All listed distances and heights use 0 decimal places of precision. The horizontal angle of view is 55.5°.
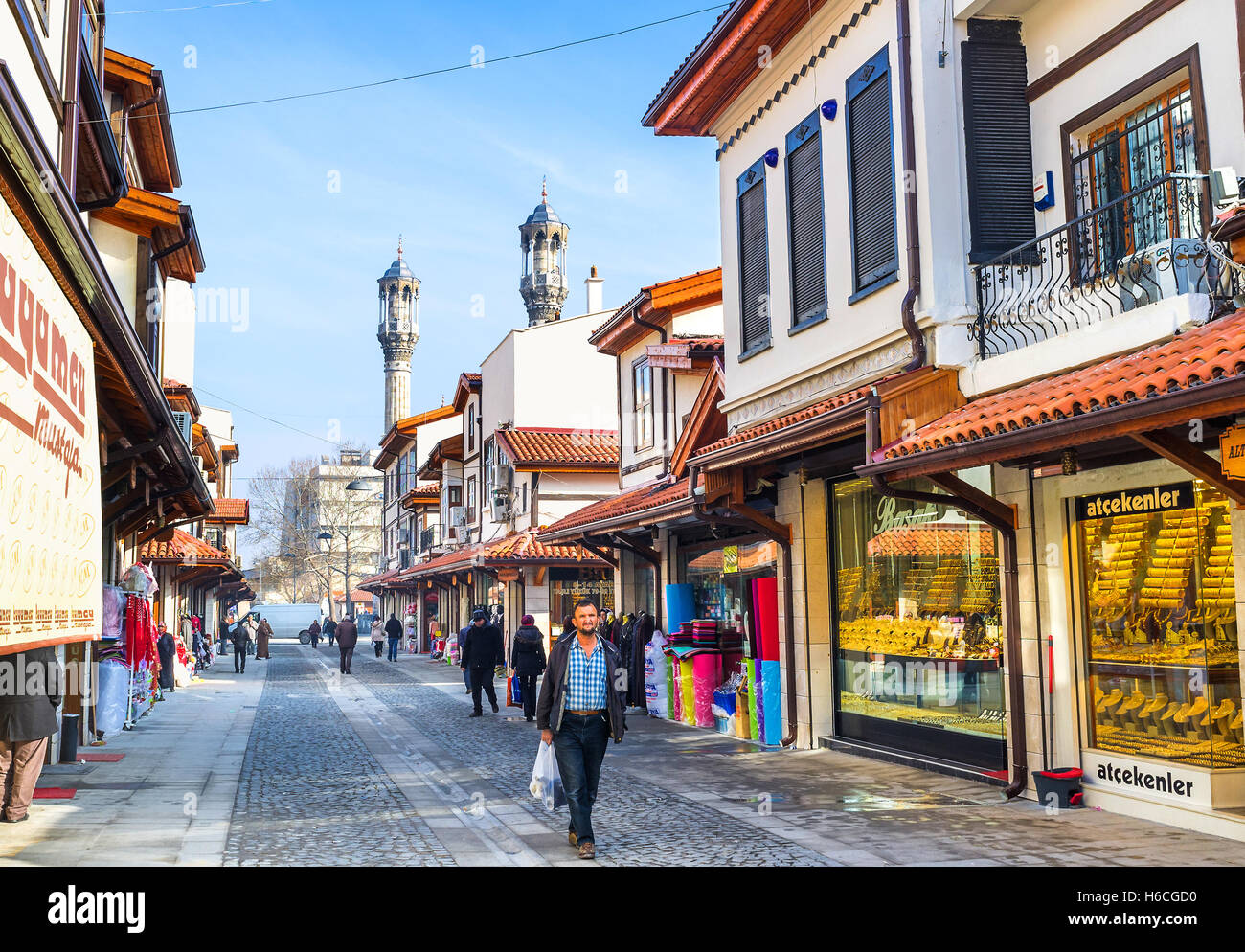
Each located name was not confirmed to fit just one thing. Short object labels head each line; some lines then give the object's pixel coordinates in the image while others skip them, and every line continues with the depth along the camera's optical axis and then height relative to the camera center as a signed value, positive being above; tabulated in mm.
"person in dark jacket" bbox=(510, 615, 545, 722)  18812 -1025
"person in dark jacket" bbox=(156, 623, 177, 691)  26000 -1178
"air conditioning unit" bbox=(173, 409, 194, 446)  25783 +4025
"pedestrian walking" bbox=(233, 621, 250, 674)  36500 -1291
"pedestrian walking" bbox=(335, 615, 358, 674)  33706 -1123
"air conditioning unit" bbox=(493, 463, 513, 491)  34200 +3477
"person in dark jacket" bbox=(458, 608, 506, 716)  19703 -941
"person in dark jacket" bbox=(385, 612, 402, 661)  45031 -1329
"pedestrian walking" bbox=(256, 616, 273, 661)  43281 -1369
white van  68062 -1085
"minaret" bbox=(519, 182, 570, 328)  80812 +22417
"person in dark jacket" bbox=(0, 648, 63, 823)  9406 -996
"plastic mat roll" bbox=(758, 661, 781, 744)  14617 -1358
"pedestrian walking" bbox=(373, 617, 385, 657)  50181 -1734
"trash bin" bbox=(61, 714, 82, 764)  13539 -1528
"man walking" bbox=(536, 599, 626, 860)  8250 -834
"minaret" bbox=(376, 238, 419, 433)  92938 +21526
